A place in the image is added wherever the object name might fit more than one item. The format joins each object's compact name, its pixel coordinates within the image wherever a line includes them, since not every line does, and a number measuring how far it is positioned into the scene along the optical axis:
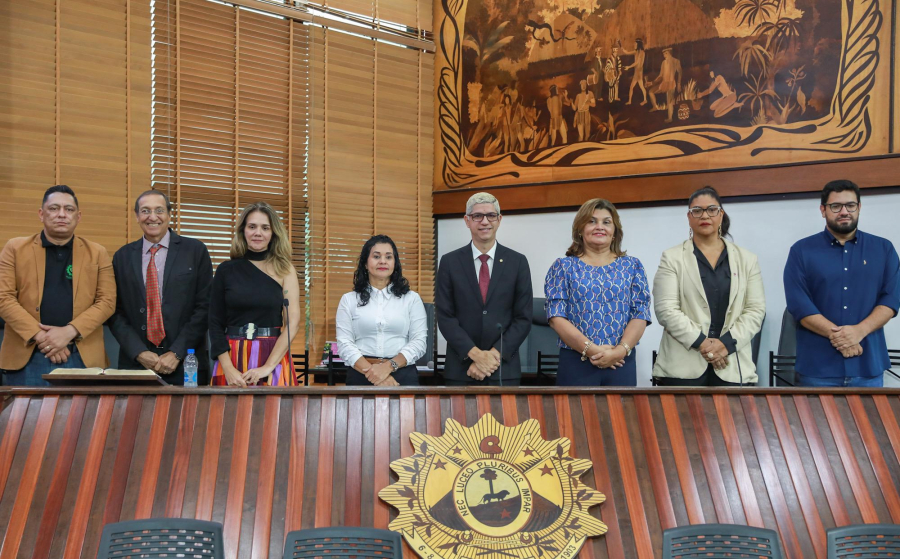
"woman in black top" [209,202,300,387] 3.06
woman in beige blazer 3.07
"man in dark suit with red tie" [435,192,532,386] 3.06
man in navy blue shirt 3.07
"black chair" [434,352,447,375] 4.47
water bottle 3.20
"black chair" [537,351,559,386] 4.22
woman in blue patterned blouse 2.96
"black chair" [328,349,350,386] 4.40
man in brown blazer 3.08
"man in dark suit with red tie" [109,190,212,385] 3.26
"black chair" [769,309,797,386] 4.16
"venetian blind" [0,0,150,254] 4.21
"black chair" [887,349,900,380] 4.01
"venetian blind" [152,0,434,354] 4.75
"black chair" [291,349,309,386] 4.68
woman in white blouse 3.01
